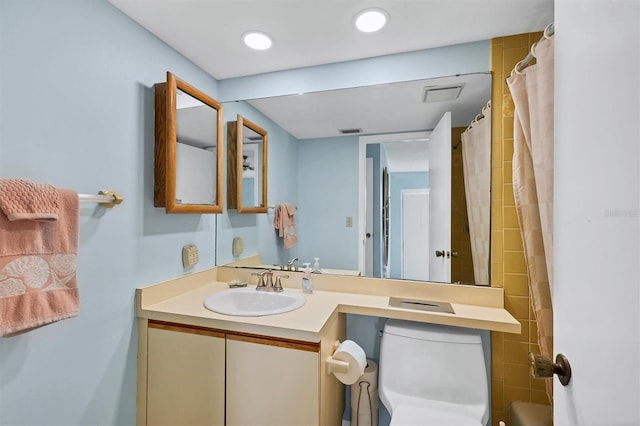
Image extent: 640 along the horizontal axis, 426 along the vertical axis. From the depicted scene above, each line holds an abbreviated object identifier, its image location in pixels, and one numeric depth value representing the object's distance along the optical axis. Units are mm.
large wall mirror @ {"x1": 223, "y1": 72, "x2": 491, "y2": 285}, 1585
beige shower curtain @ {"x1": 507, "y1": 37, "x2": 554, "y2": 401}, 1062
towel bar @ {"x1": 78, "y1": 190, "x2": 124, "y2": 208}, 1115
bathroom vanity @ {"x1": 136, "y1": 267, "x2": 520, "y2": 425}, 1185
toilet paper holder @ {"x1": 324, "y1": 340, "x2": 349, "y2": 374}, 1228
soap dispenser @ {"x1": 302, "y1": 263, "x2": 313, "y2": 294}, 1699
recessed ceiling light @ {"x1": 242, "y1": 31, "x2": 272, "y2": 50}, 1491
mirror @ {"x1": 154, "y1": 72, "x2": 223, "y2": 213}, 1452
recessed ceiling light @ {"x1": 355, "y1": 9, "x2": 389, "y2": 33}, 1327
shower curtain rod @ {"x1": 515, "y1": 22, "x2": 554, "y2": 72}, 1040
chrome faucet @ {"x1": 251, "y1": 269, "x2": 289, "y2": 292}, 1715
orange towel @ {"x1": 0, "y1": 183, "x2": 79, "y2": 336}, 877
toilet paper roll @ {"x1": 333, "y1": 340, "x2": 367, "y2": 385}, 1231
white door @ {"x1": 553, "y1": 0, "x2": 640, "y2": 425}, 440
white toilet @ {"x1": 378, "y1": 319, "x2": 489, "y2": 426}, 1302
